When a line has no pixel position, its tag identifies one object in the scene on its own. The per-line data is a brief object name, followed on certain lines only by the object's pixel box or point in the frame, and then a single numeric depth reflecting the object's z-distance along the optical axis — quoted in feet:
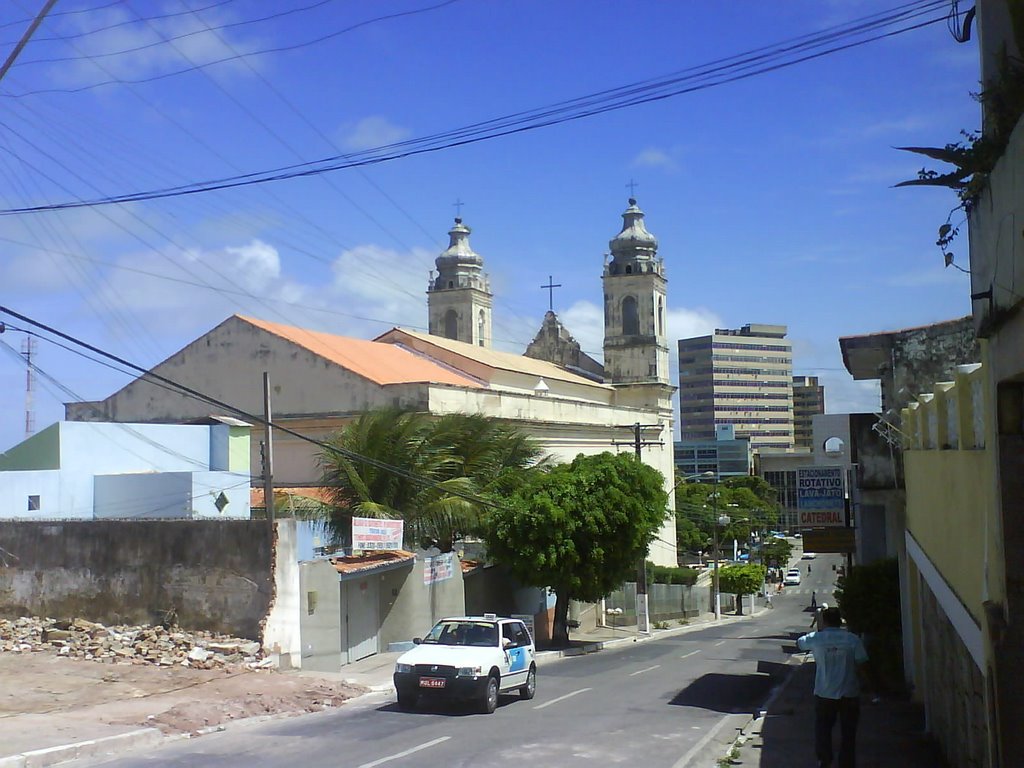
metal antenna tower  130.82
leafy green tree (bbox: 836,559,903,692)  55.06
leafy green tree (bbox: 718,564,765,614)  213.66
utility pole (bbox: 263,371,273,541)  69.00
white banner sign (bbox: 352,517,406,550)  81.05
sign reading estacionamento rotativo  67.62
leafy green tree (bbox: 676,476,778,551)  269.23
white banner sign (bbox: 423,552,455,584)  90.58
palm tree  97.78
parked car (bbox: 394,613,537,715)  53.36
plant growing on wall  19.36
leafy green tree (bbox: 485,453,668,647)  100.42
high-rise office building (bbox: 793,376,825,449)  645.10
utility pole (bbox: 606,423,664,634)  134.22
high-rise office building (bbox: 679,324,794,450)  640.17
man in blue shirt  31.68
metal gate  78.91
